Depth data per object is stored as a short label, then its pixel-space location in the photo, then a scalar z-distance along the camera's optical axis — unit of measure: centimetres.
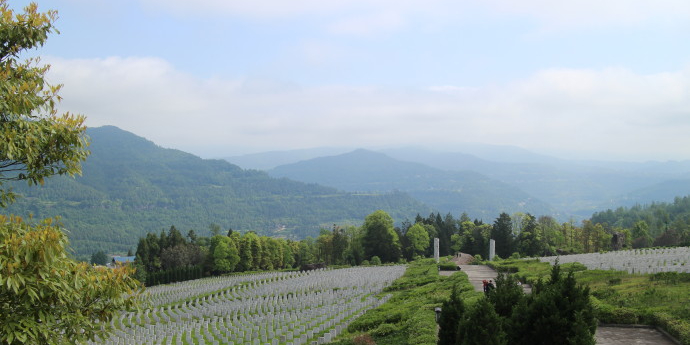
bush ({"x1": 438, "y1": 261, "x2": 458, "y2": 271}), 4016
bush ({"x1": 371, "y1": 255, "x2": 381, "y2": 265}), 5477
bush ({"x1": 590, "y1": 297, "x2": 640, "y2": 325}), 1508
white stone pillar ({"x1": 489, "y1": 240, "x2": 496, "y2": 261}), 4753
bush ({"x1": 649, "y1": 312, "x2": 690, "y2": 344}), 1253
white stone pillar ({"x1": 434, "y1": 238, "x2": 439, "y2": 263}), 4418
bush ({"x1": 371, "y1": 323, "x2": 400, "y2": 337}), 1729
